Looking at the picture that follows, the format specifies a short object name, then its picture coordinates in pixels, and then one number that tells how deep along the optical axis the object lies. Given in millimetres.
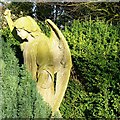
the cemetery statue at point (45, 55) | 3539
